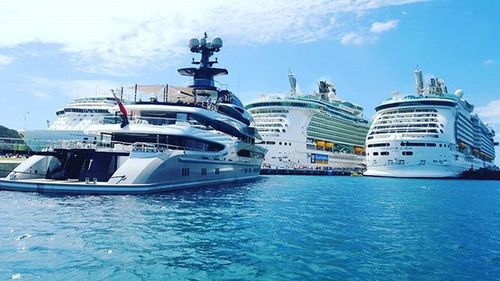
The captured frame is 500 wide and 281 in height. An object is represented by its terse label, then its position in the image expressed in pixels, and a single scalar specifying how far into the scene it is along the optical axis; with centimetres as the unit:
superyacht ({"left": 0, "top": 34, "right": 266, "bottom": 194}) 2306
